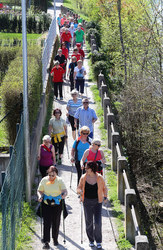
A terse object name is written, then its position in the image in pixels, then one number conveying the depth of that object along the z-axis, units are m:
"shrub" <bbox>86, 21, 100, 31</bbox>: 35.25
